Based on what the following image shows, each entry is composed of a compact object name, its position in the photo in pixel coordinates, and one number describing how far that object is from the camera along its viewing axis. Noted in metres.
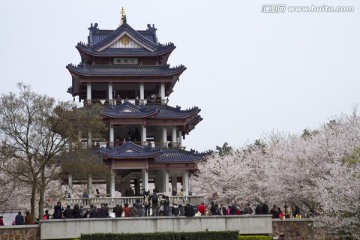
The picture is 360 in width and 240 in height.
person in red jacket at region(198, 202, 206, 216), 40.97
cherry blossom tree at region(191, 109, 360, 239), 36.66
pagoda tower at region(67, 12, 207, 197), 50.96
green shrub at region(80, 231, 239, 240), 36.06
